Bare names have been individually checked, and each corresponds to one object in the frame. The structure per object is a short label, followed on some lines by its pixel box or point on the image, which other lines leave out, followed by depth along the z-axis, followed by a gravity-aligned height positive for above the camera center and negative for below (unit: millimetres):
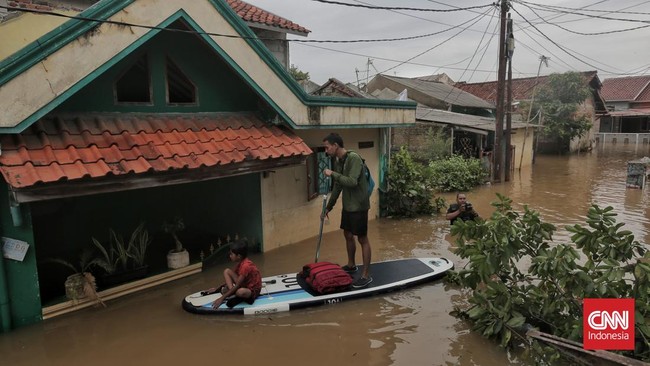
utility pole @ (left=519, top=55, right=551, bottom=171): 24053 +441
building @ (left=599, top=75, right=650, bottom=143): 41375 +2350
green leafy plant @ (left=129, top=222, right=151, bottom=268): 7125 -1786
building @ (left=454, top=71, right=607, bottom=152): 33250 +3221
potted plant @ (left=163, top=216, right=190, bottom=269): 7676 -2009
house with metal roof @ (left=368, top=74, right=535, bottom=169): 20422 +596
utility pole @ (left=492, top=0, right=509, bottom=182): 17359 +1176
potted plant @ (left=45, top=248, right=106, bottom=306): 6121 -2023
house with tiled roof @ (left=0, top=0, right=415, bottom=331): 5211 +71
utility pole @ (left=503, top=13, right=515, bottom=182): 19000 +46
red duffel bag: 6406 -2134
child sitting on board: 5902 -1969
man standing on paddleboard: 6590 -864
